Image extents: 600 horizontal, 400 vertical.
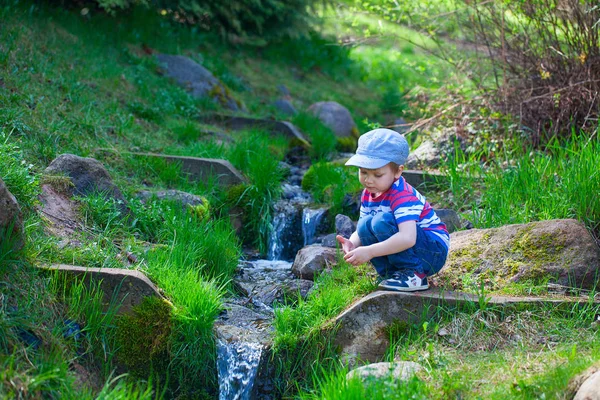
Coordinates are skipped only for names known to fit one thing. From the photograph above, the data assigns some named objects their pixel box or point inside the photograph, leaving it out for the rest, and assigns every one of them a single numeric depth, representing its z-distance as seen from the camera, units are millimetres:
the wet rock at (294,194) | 8227
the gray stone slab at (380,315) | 4648
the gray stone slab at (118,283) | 4602
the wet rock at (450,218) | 6519
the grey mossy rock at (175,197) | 6668
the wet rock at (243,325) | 4852
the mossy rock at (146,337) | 4602
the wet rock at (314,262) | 6020
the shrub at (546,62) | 7352
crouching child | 4555
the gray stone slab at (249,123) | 10531
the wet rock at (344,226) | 6825
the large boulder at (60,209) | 5312
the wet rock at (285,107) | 12039
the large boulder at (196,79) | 11250
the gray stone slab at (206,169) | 7812
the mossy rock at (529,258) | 5039
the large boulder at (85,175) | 6078
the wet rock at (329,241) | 6827
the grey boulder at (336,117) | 11708
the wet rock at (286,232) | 7594
